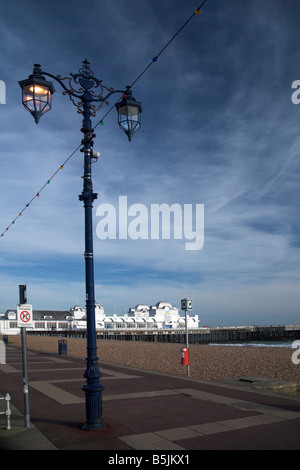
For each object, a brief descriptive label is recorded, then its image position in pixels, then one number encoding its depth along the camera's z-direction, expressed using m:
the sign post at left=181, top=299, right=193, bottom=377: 16.55
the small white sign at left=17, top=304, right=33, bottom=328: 7.95
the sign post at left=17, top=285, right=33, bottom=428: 7.86
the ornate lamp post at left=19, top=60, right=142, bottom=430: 7.56
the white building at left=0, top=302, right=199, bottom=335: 140.50
